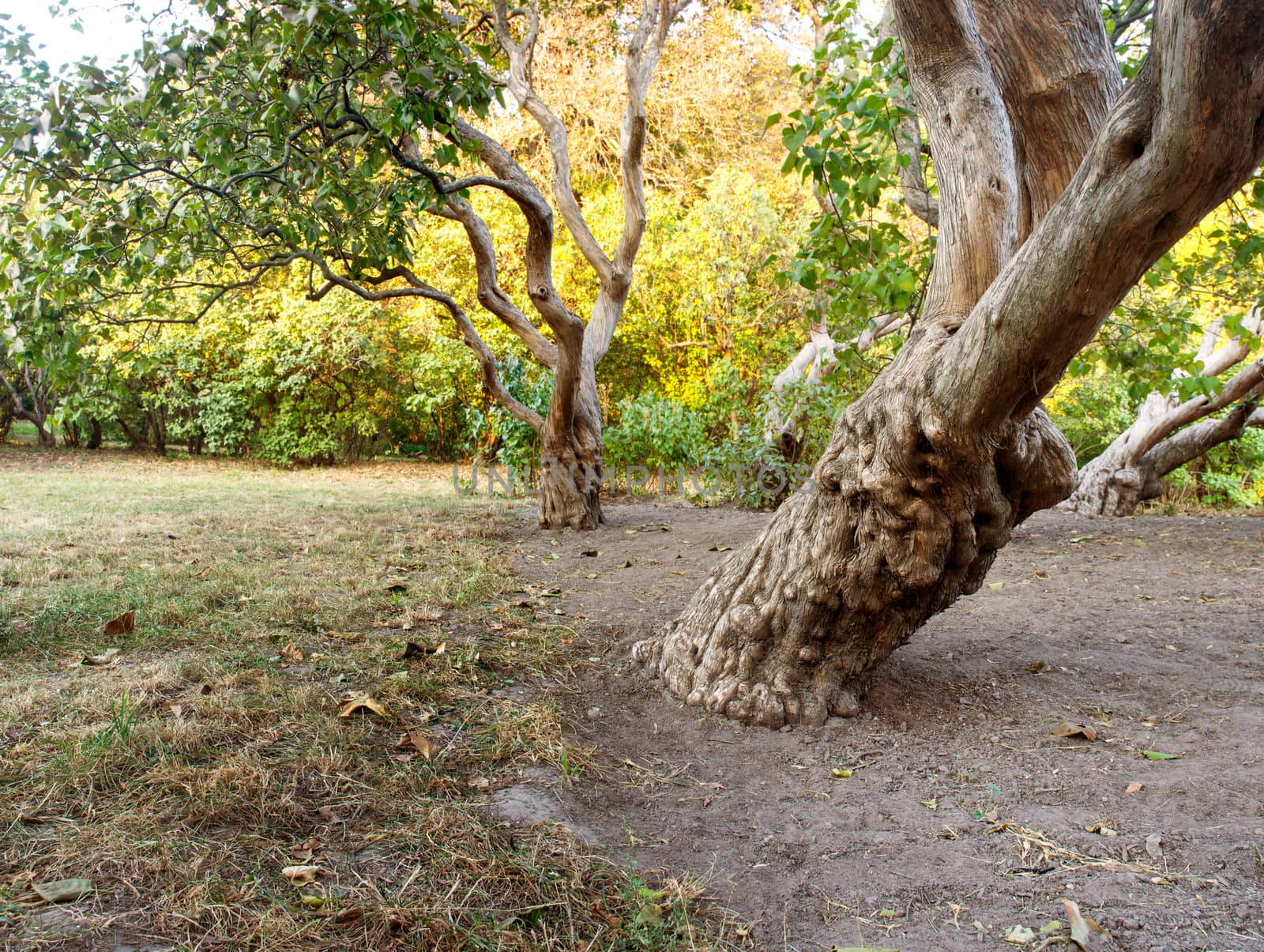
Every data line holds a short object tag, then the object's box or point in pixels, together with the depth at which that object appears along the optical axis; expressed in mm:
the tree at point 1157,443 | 8250
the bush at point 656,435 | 9883
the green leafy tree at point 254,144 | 2691
